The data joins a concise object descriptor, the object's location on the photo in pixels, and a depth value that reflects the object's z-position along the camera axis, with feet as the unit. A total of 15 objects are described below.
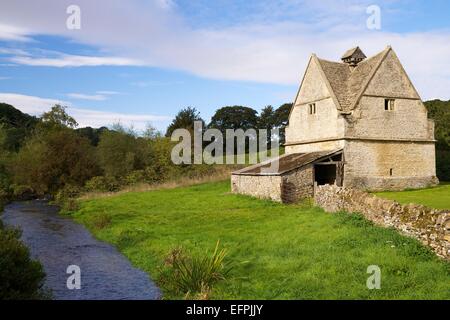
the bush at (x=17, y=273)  31.42
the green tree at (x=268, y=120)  312.50
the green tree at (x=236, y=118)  322.34
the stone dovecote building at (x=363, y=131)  107.65
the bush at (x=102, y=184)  149.69
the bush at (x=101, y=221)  80.77
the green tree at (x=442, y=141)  142.41
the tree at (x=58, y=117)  232.53
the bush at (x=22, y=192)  153.79
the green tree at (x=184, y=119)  195.11
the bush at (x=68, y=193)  138.39
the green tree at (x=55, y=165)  157.99
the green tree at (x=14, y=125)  225.15
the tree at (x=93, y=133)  312.91
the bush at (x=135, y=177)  156.97
